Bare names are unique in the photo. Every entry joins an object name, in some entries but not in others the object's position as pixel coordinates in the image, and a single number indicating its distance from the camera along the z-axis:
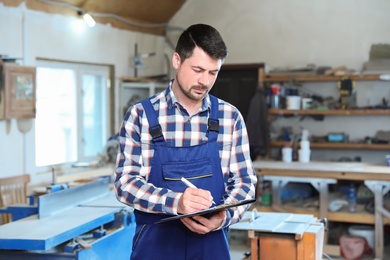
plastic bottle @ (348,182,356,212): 5.64
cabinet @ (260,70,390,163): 6.23
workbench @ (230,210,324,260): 2.95
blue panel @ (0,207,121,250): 2.92
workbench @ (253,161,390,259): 5.34
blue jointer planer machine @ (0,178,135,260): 3.00
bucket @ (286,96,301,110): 6.39
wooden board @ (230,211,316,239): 3.00
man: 1.98
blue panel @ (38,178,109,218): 3.48
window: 5.73
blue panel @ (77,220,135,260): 3.28
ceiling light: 5.74
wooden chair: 4.95
